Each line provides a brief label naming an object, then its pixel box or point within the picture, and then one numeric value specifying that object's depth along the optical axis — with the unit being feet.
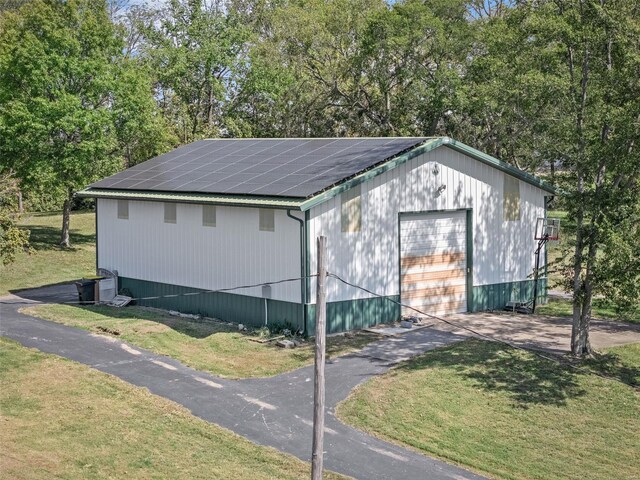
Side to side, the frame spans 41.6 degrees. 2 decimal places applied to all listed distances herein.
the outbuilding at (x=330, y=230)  71.92
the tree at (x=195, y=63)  149.79
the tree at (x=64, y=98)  113.70
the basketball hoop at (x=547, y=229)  85.81
